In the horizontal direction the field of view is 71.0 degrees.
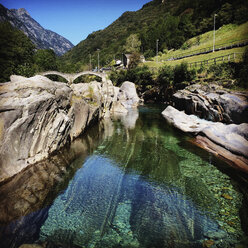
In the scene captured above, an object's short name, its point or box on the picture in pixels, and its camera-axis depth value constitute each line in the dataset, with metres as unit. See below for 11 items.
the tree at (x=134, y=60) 70.14
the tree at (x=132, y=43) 97.62
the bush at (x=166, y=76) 46.66
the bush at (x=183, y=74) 40.39
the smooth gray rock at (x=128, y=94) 49.81
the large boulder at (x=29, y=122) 11.00
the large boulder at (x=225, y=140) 13.17
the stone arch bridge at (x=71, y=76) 61.47
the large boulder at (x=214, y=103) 18.03
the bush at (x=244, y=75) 23.67
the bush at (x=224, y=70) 29.58
